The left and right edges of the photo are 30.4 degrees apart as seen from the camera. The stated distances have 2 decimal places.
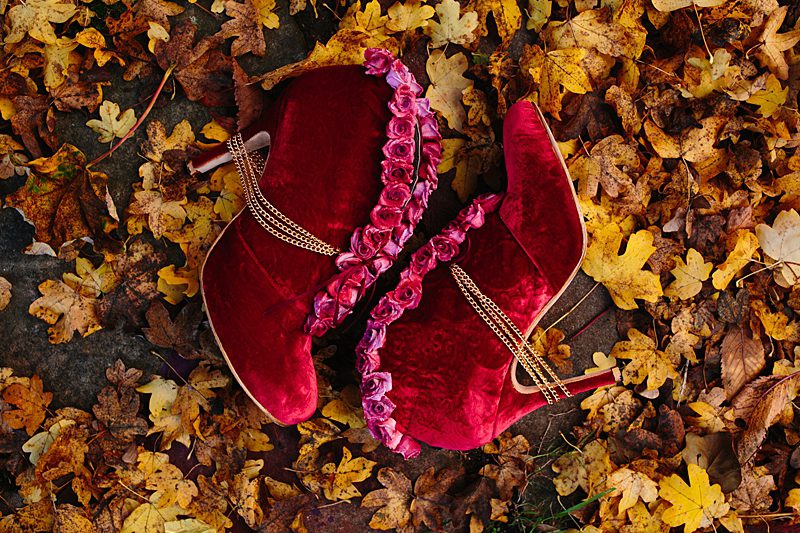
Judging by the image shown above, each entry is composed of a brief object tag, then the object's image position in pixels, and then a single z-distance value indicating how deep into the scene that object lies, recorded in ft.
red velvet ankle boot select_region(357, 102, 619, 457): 3.02
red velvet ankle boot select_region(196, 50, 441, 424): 2.99
